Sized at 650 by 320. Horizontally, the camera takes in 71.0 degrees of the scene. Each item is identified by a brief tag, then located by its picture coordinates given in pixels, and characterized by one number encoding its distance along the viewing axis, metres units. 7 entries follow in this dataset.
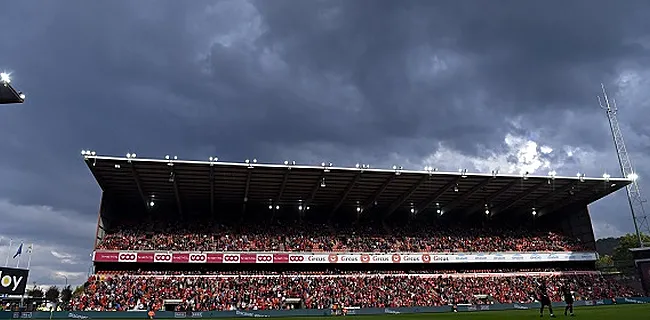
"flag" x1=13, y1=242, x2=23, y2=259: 49.29
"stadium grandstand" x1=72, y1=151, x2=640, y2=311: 46.97
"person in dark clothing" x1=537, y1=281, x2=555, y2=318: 25.19
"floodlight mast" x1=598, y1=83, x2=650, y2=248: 58.52
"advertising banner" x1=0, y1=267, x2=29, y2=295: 41.41
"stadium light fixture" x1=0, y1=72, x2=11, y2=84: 15.80
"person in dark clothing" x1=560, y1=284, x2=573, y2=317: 24.38
